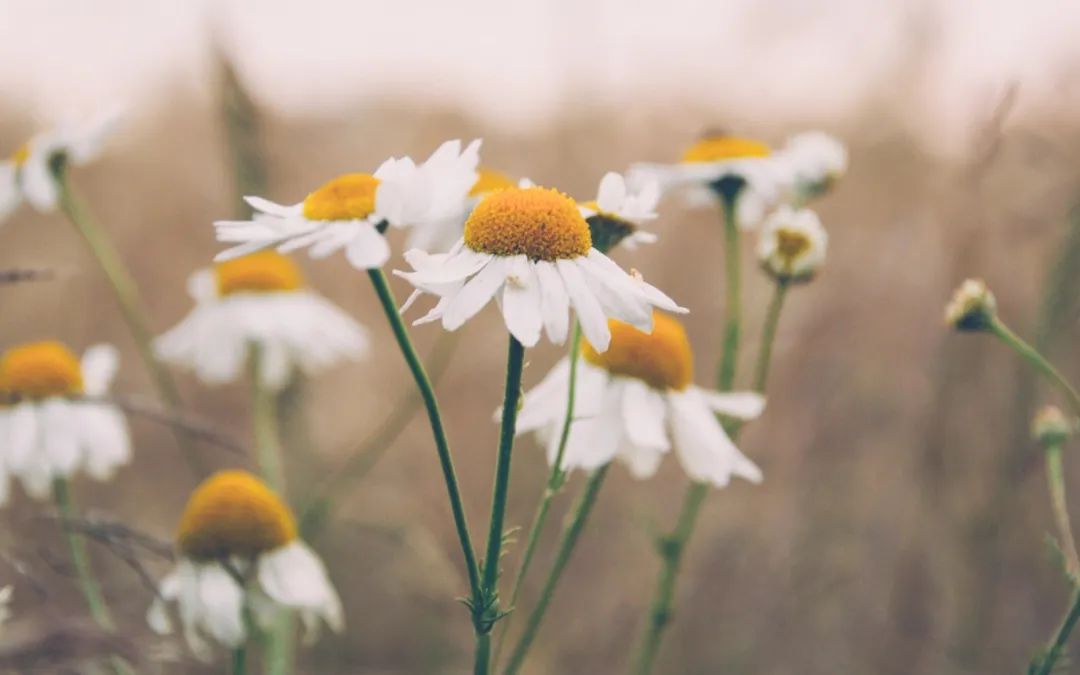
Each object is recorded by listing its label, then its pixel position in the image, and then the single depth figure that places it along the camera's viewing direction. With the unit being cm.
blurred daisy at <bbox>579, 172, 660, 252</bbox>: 31
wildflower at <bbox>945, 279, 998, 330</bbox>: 32
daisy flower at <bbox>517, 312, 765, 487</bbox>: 32
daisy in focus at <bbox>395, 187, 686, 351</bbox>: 29
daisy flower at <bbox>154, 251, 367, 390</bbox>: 40
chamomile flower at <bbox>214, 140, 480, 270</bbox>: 29
